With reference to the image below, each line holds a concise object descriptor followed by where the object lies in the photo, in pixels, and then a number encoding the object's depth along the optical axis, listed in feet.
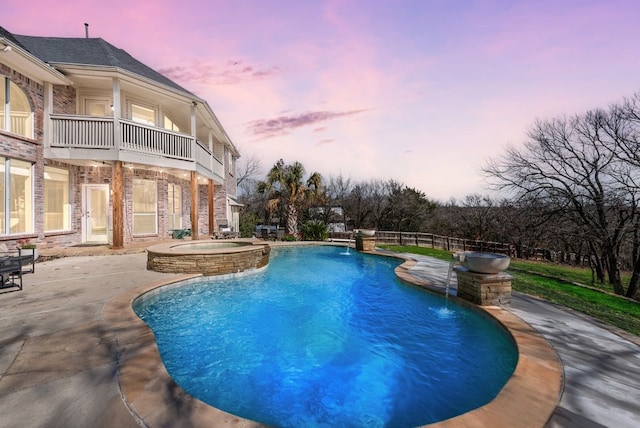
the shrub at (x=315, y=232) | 61.36
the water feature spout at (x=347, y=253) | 45.16
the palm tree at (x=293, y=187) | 65.21
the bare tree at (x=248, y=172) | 145.48
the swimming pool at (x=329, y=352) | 9.93
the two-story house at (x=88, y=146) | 31.04
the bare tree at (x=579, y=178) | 37.68
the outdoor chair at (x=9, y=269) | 18.28
